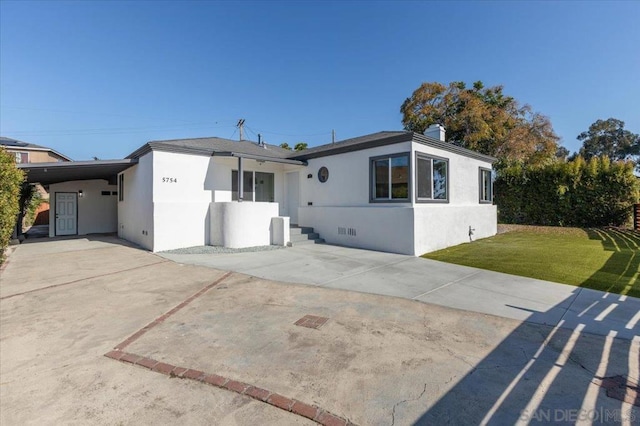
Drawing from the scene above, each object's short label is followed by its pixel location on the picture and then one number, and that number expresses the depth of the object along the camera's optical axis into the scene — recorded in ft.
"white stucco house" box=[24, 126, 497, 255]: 31.09
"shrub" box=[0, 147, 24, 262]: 25.28
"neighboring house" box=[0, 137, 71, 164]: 90.28
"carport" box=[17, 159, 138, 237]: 46.58
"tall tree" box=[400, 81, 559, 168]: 63.52
